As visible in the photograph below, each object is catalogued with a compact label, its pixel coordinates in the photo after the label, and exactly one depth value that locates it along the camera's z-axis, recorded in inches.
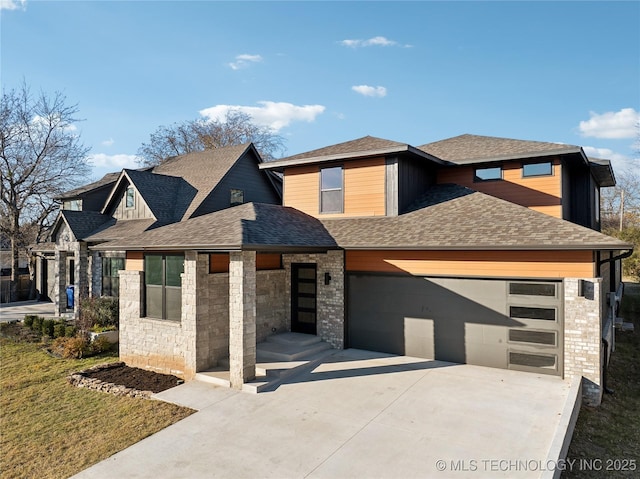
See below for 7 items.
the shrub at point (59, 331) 524.4
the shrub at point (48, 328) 540.7
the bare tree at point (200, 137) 1450.5
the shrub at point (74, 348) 453.7
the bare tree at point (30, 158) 880.3
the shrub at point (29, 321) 581.9
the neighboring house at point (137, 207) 643.5
